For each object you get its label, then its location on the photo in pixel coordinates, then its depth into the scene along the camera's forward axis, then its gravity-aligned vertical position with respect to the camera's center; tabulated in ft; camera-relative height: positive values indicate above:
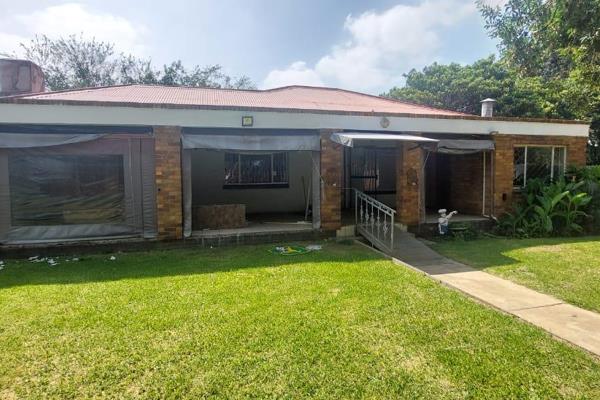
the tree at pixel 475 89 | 66.28 +17.53
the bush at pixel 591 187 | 33.17 -0.86
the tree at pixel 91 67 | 82.74 +27.00
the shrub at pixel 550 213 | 32.04 -3.07
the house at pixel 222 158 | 24.72 +1.83
